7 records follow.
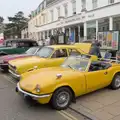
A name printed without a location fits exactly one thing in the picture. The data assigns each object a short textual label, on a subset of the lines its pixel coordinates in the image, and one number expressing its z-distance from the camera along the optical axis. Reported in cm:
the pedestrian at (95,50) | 780
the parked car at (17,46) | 870
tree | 4479
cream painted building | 1153
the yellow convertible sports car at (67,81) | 344
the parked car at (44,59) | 526
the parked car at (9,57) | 672
